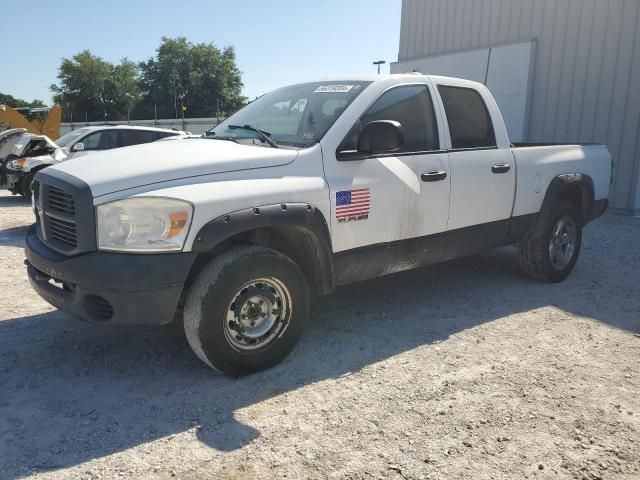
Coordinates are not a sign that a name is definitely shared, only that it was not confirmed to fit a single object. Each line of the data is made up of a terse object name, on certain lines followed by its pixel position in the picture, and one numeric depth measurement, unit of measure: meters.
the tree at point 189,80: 60.78
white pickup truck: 3.12
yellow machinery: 19.09
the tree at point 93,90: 62.44
